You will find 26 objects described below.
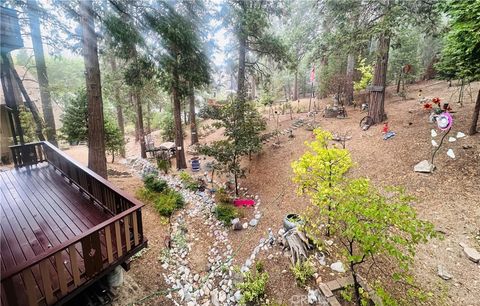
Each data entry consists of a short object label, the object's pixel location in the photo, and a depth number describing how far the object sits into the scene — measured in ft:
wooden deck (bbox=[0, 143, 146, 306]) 9.24
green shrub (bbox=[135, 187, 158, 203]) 26.48
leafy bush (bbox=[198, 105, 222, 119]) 29.94
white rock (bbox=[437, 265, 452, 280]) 13.69
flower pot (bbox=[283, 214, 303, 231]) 18.83
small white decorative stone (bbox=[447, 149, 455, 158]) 21.80
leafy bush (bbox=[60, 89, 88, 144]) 33.50
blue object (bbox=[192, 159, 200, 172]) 36.19
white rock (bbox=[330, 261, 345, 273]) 15.31
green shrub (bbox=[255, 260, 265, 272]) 16.98
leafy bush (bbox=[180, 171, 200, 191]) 30.32
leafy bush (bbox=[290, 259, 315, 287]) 15.09
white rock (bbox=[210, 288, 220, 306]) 15.79
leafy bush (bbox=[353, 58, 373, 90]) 43.80
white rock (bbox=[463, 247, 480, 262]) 14.34
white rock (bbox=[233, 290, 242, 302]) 15.55
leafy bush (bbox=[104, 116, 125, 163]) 38.37
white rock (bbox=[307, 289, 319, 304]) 13.79
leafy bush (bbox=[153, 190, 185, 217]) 24.44
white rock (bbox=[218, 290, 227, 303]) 15.93
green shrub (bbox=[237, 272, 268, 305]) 15.03
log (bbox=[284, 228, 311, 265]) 16.45
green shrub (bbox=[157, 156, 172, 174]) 35.83
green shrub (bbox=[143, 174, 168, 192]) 27.89
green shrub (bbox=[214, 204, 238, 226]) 23.97
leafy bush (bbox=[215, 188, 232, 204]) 27.48
